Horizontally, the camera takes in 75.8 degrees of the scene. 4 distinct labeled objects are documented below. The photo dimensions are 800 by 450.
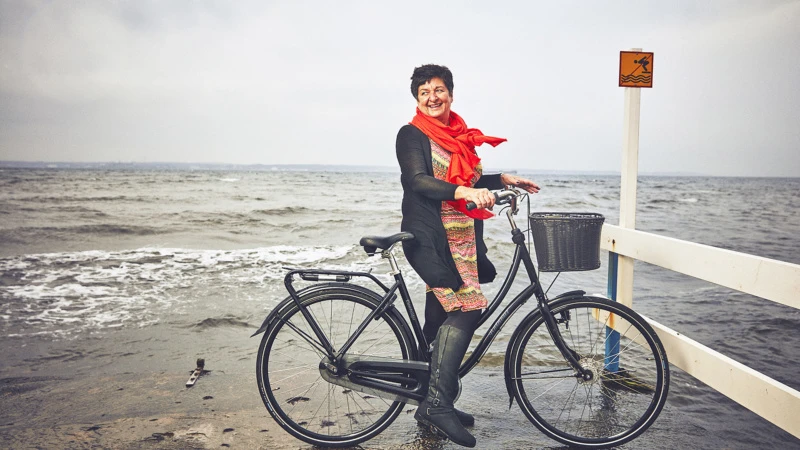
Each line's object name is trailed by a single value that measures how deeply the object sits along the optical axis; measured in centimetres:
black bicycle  279
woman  278
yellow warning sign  355
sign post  355
